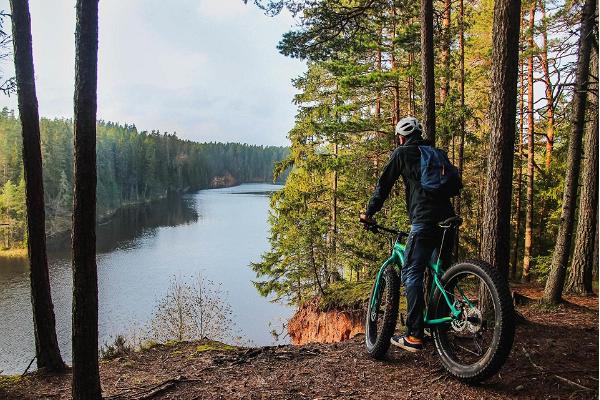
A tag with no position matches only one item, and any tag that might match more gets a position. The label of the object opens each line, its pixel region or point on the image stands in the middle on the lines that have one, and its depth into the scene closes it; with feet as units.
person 11.40
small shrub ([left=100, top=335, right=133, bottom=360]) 22.44
